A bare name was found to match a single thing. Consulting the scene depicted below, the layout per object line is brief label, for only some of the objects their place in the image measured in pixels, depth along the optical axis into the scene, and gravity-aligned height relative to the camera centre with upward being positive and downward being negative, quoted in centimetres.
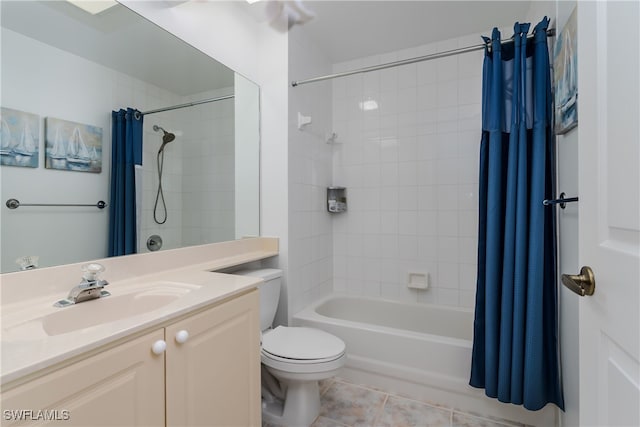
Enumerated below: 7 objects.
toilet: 142 -72
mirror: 101 +37
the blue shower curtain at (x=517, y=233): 137 -9
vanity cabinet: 62 -43
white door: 51 +1
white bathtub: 163 -89
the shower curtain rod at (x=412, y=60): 148 +92
